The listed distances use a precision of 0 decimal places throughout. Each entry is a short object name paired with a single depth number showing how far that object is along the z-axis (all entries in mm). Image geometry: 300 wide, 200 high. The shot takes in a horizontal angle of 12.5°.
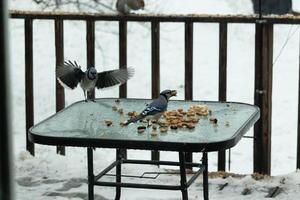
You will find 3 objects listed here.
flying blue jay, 5890
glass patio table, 4362
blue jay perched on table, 4684
